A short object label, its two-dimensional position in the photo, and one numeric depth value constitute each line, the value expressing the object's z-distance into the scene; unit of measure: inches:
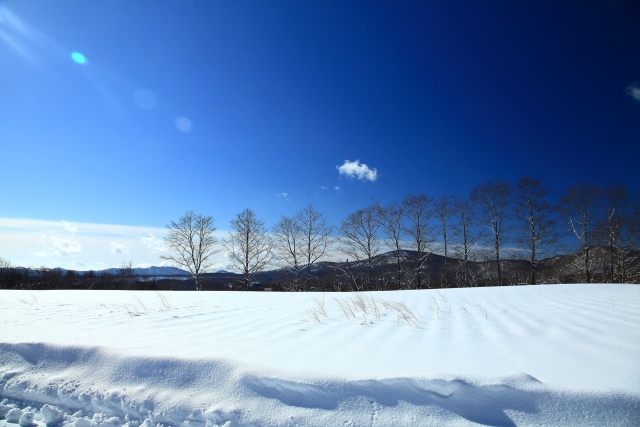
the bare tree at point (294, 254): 930.1
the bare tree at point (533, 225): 669.3
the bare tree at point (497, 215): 716.0
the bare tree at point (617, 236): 660.1
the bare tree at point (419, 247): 775.1
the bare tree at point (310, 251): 930.7
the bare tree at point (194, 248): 994.1
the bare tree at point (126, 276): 1385.1
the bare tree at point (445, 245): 791.1
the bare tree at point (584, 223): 649.6
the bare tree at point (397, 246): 785.6
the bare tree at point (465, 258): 757.9
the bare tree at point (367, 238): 847.6
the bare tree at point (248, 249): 979.3
